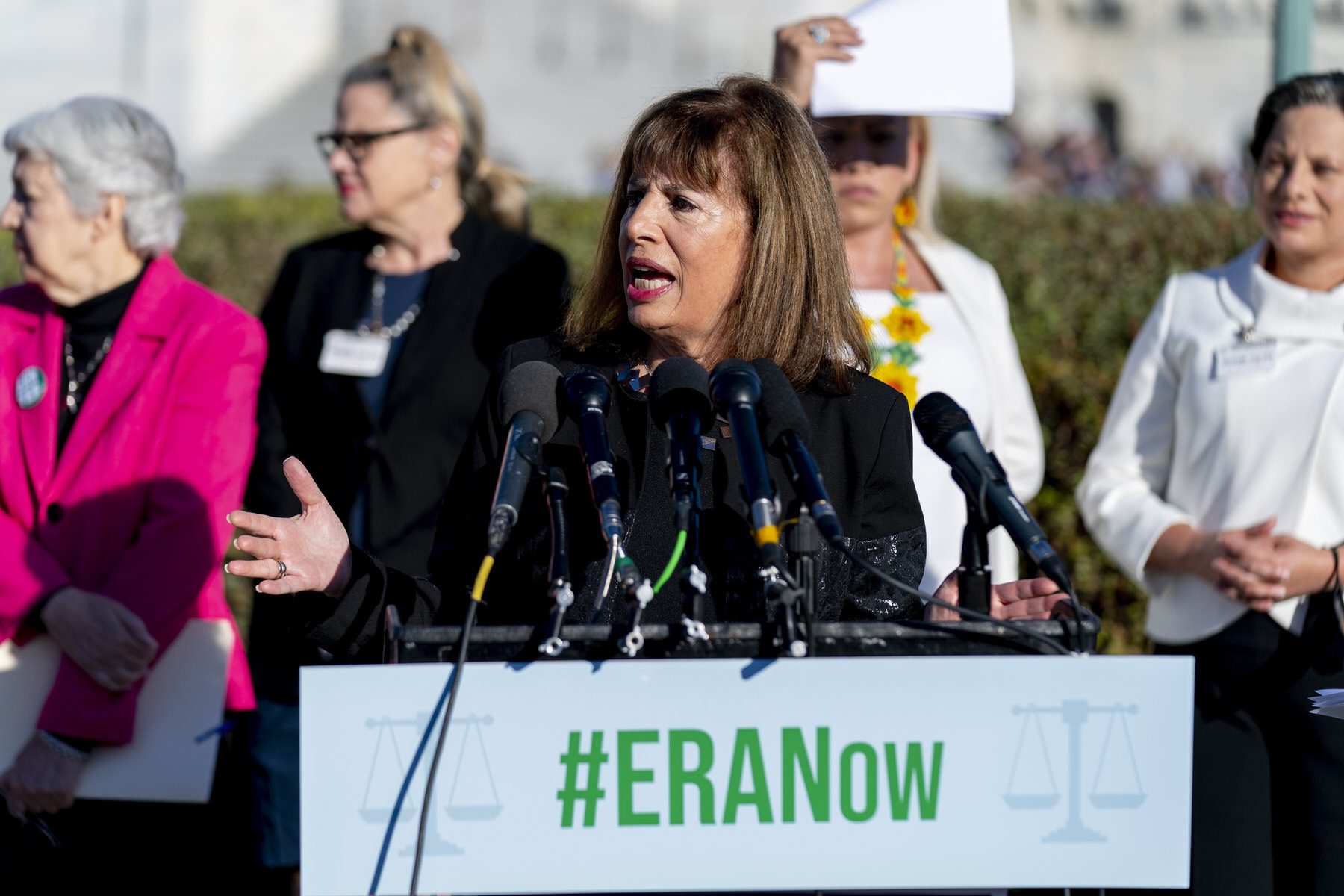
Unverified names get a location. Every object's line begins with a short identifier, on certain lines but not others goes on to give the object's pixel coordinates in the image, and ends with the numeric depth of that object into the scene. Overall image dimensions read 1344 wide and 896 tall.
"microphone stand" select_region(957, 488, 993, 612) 4.77
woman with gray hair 6.90
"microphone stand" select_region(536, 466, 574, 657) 4.00
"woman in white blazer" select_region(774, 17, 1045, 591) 8.12
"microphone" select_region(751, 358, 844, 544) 4.18
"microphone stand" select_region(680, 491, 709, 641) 4.07
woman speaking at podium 5.06
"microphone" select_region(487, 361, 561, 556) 4.17
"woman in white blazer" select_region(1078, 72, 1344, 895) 6.91
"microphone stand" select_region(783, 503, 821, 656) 4.16
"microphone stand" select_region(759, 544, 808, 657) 4.01
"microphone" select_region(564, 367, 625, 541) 4.17
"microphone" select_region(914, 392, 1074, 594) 4.42
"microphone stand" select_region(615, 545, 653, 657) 4.01
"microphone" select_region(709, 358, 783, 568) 4.04
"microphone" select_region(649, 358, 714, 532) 4.37
